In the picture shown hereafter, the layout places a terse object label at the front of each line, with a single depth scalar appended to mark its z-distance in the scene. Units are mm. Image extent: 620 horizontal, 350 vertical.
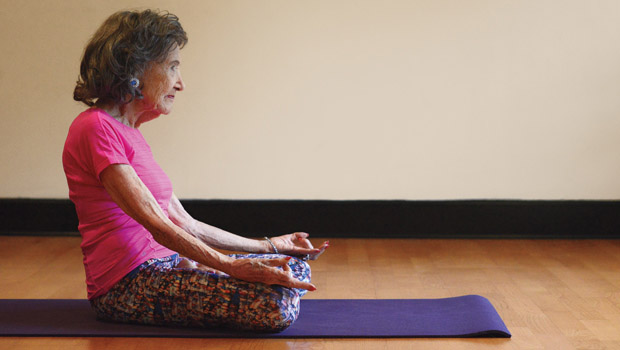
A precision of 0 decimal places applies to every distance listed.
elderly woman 2303
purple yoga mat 2428
